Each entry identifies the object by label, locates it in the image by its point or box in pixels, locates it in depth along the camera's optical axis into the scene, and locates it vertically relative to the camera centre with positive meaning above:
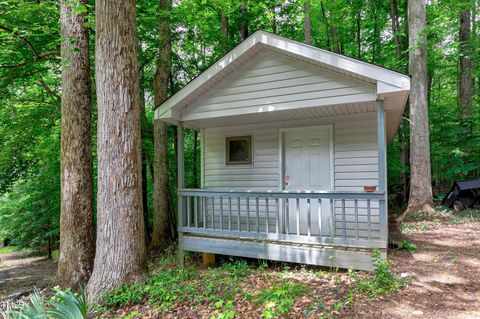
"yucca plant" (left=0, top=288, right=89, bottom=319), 2.70 -1.46
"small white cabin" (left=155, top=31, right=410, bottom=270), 4.71 +0.51
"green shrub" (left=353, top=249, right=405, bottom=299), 3.65 -1.63
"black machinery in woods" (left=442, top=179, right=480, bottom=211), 8.57 -1.10
